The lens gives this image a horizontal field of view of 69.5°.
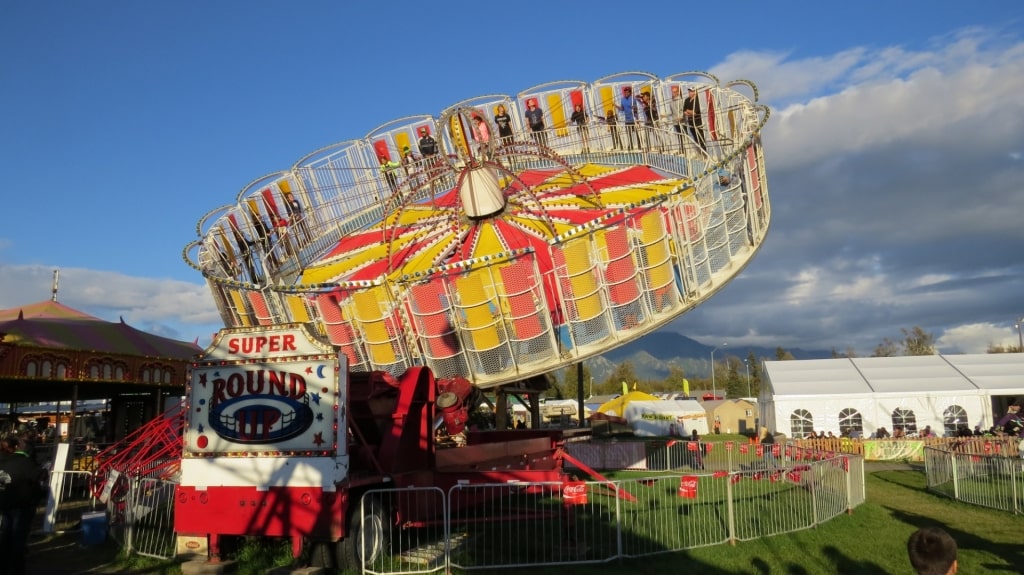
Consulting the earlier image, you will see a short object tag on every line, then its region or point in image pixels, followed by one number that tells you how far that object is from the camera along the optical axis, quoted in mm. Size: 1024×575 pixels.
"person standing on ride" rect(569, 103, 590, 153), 27094
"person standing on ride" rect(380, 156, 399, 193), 27975
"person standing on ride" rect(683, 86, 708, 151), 24016
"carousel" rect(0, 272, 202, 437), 20672
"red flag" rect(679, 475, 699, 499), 10031
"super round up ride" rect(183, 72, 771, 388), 18188
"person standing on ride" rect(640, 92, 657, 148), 25500
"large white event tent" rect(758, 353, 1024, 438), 29125
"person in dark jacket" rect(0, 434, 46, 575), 8258
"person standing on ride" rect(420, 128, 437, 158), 28203
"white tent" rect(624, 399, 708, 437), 48531
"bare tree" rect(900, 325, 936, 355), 91875
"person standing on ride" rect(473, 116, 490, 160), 21266
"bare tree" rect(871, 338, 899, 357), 94262
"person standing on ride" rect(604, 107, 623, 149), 26469
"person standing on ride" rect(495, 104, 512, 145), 27766
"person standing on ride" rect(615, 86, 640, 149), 25964
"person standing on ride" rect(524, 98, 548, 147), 27688
